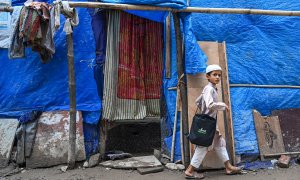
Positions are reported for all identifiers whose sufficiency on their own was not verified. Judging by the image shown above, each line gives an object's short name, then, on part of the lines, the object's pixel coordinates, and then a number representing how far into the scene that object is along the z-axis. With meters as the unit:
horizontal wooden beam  4.99
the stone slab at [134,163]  5.34
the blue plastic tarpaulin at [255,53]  5.57
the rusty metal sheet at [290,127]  5.61
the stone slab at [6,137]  5.59
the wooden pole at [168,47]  5.74
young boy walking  4.73
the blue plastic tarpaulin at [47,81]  5.80
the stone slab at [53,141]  5.51
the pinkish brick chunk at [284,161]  5.21
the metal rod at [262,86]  5.57
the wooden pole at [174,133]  5.48
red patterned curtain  5.99
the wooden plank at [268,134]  5.50
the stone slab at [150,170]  5.14
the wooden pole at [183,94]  5.23
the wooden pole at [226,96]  5.33
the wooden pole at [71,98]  5.26
